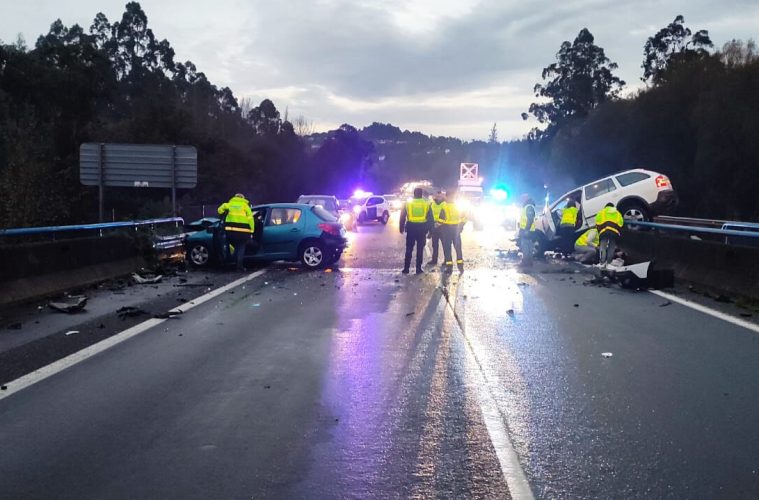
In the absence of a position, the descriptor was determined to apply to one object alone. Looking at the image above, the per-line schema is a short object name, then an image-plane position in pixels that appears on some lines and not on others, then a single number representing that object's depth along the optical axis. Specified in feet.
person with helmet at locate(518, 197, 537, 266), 63.72
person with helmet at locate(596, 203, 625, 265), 54.24
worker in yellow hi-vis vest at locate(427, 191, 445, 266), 58.85
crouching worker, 64.18
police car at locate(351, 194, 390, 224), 150.20
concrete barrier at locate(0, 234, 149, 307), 37.32
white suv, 71.67
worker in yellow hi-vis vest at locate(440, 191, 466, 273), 58.49
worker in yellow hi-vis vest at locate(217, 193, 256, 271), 53.11
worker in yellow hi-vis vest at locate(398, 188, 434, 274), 55.67
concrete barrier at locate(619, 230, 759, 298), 41.22
